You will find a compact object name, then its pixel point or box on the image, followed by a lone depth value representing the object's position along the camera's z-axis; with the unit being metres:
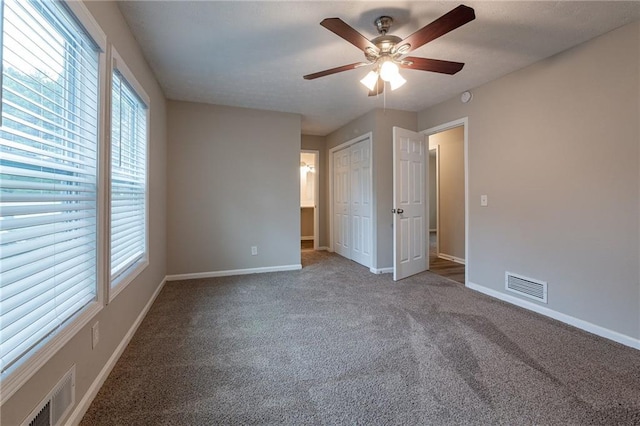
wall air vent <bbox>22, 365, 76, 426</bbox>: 1.08
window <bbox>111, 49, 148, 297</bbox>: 1.95
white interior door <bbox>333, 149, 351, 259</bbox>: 5.13
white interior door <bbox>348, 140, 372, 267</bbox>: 4.43
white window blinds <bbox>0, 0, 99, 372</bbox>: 1.00
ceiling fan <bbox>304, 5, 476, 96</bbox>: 1.66
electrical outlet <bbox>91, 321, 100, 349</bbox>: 1.53
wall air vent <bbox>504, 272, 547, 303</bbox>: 2.68
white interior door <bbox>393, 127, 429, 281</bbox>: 3.64
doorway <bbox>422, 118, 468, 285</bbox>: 4.78
